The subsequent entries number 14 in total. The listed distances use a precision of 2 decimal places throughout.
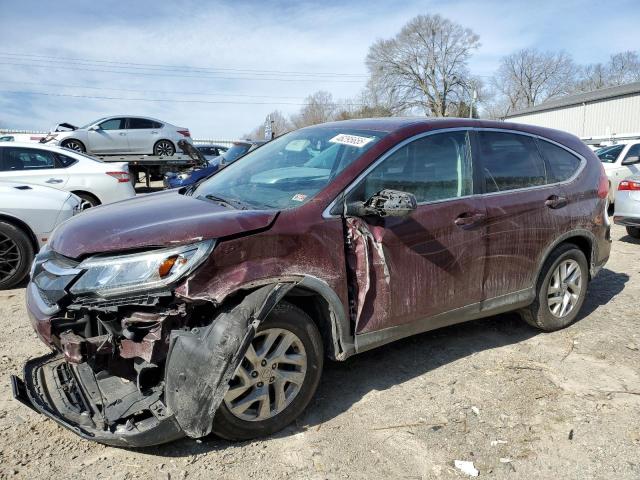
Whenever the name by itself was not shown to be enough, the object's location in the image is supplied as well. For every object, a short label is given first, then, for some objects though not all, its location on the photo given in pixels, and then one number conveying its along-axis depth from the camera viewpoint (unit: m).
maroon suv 2.48
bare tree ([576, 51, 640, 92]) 68.00
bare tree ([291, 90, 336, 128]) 56.88
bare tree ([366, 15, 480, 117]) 53.75
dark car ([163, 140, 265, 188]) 11.33
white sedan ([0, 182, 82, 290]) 5.42
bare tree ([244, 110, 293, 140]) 57.74
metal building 38.44
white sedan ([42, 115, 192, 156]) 14.55
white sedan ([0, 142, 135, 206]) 8.14
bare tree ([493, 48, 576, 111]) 69.94
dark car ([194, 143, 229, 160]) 22.96
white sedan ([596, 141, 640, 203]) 11.07
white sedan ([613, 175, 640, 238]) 7.73
